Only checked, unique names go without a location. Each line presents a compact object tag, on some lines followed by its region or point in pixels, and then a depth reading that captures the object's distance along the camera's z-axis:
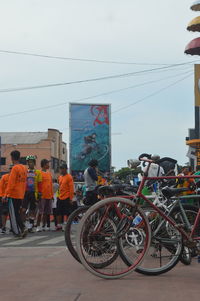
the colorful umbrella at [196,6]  27.83
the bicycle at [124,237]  4.88
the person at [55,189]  13.37
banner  35.47
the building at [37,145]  82.81
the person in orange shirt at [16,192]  9.78
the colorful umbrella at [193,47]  28.35
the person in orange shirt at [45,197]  12.83
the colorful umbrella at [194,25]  27.89
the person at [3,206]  12.16
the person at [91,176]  10.26
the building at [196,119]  29.56
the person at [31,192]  11.91
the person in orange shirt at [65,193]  12.66
